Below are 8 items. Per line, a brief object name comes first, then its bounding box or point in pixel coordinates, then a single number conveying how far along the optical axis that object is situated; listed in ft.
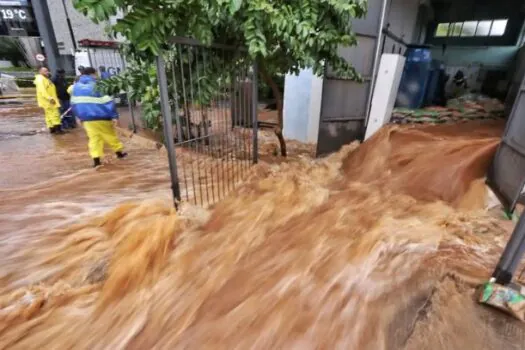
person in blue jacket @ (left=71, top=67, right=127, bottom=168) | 14.12
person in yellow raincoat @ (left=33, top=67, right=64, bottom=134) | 21.61
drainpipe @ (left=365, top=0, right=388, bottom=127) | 16.34
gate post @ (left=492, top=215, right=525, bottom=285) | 6.02
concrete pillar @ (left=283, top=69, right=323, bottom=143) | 20.30
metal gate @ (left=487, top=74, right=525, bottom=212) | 9.30
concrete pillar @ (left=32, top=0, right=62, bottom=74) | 31.58
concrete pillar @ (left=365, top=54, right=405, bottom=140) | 16.61
